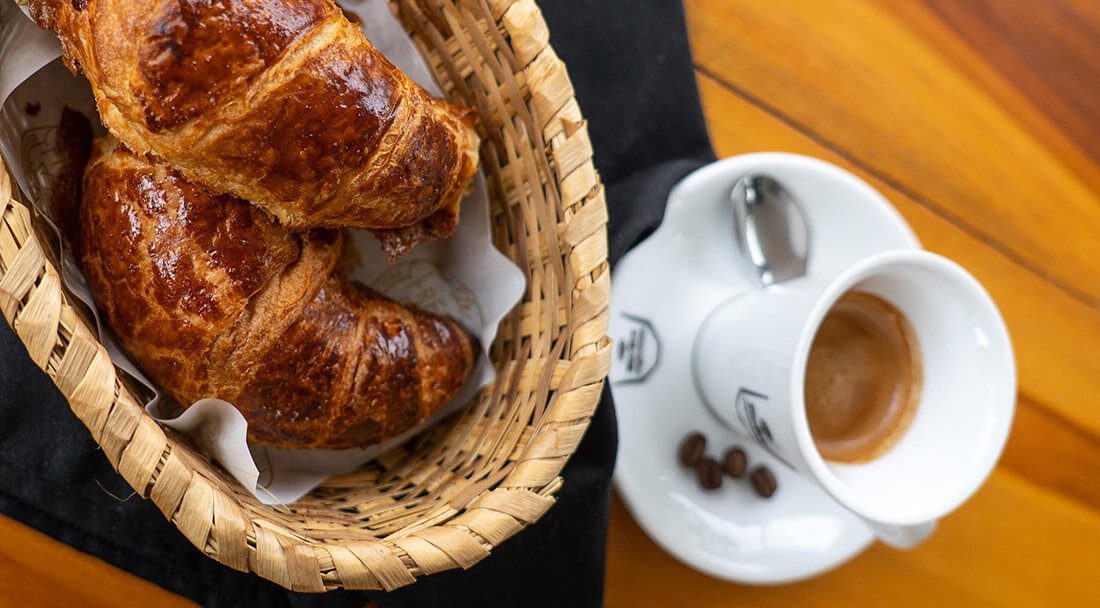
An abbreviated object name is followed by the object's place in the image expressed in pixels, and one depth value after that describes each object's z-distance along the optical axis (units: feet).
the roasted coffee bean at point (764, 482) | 1.92
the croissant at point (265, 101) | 1.61
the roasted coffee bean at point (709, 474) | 1.90
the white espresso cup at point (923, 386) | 1.77
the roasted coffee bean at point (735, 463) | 1.91
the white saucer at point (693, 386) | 1.88
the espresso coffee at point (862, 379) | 1.88
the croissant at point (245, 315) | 1.67
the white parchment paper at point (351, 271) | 1.69
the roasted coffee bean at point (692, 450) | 1.90
